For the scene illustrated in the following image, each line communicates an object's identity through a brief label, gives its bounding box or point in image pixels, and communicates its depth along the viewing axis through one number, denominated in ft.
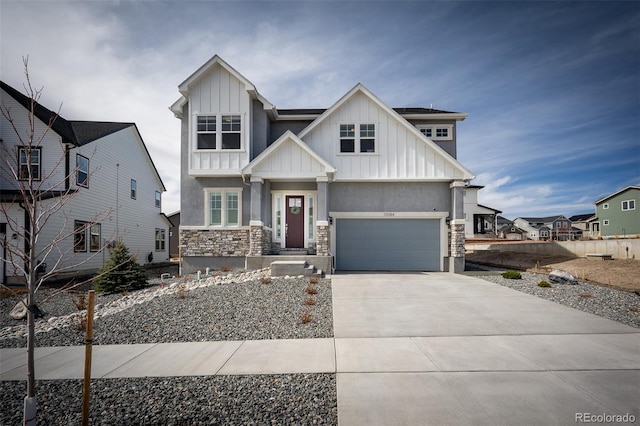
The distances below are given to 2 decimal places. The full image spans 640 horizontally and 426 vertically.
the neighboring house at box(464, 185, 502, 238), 136.36
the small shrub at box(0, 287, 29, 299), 37.17
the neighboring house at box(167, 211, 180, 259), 124.74
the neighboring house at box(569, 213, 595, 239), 191.17
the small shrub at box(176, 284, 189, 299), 31.37
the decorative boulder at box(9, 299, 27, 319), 28.73
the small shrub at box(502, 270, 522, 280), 41.88
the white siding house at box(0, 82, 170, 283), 51.88
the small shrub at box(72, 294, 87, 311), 29.73
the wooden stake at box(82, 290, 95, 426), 11.48
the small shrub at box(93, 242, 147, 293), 36.68
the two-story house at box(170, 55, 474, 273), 48.83
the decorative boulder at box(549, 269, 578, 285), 38.56
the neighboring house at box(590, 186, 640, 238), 115.14
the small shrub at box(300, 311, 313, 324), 23.87
